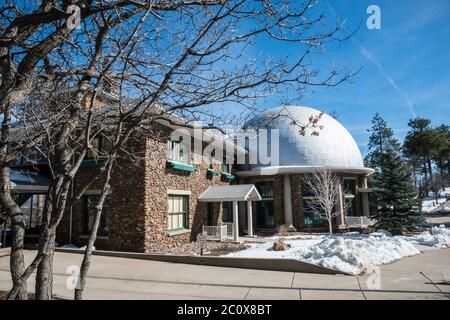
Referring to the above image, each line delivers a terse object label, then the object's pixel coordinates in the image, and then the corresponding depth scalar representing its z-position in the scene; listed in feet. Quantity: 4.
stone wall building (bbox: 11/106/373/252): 44.42
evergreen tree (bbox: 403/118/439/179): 146.20
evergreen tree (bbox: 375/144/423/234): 67.84
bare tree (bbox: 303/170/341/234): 71.56
